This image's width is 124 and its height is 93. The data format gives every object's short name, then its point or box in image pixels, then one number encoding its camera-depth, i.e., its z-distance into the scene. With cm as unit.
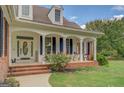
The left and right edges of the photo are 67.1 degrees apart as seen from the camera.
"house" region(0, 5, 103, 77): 663
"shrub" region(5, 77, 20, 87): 353
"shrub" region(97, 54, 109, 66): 884
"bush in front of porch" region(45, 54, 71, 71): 637
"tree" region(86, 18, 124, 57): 1450
